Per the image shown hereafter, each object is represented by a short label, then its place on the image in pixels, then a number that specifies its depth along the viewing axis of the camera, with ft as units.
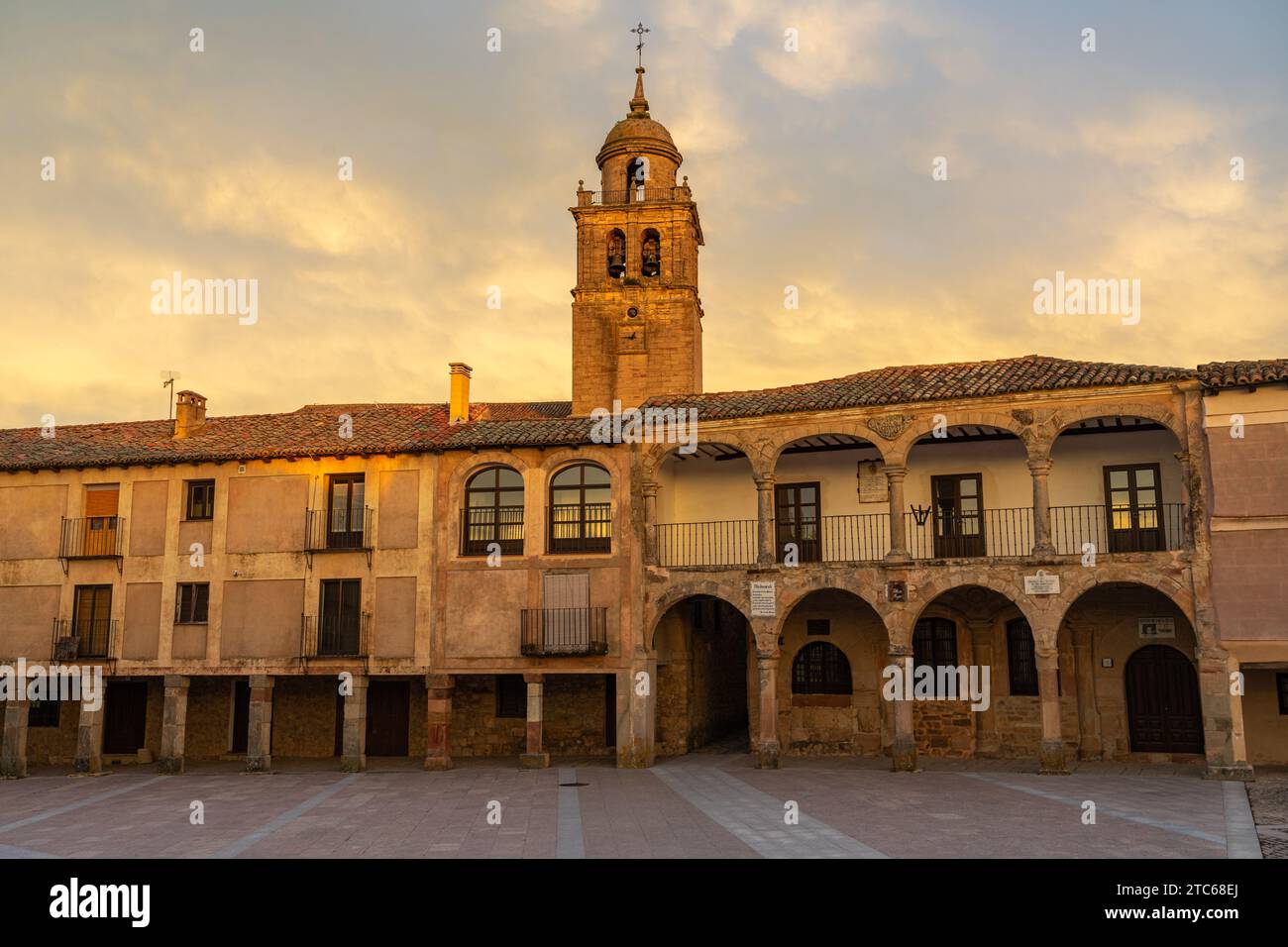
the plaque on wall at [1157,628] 75.25
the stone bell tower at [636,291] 100.99
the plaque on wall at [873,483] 82.17
